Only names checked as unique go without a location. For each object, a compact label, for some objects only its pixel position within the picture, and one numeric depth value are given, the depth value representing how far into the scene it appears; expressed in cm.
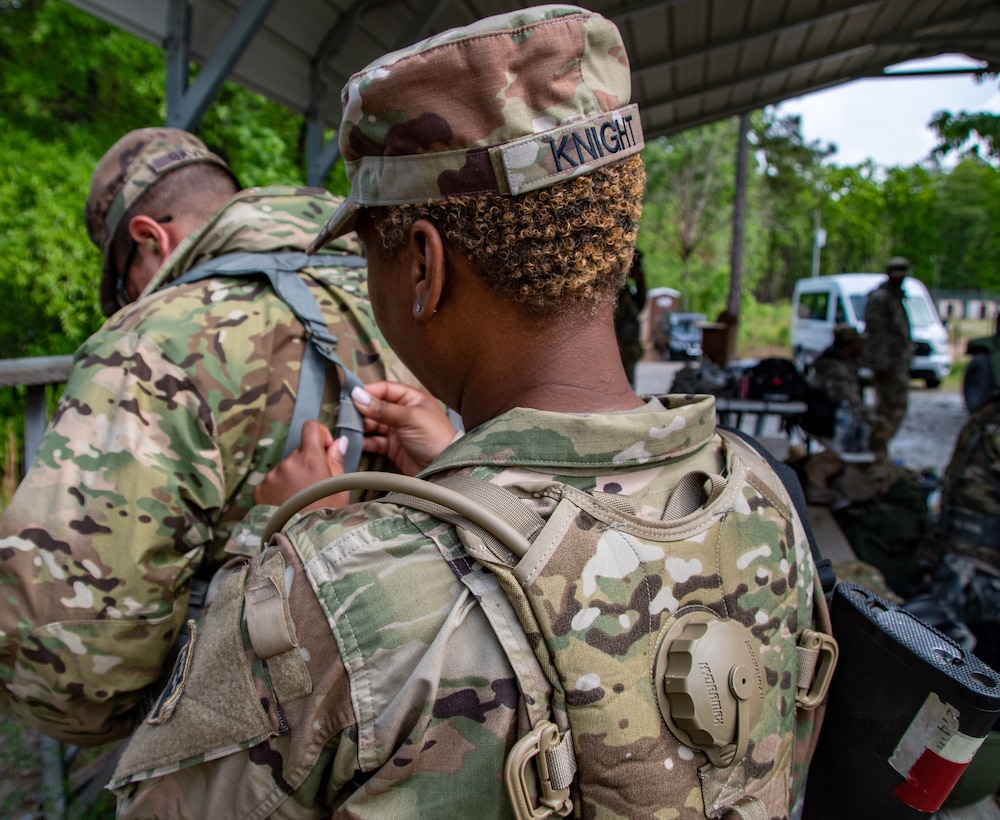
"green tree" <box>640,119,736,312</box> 3111
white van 1612
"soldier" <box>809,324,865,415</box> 696
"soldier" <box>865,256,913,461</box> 883
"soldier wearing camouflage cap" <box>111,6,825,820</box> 89
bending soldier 142
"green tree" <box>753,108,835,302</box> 3403
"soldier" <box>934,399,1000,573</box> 364
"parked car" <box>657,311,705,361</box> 1997
